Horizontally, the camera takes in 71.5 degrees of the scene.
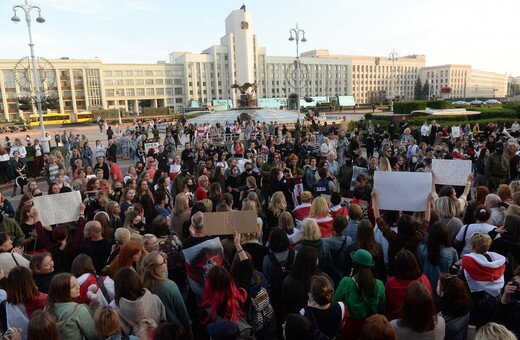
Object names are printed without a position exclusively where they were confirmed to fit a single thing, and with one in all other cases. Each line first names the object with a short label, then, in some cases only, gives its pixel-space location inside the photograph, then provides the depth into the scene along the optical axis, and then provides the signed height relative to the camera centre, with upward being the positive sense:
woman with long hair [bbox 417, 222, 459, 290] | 4.08 -1.69
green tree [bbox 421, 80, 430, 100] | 114.82 +3.79
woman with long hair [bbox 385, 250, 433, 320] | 3.48 -1.71
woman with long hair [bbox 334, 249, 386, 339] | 3.40 -1.79
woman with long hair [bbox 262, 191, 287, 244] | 5.89 -1.66
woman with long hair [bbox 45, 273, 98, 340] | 3.08 -1.68
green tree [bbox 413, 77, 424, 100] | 116.38 +3.83
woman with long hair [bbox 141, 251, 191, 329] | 3.57 -1.70
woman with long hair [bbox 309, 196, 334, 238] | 5.12 -1.55
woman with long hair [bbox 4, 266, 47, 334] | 3.30 -1.62
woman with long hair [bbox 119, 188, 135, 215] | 6.58 -1.57
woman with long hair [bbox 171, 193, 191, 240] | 6.00 -1.71
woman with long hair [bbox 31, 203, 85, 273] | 4.71 -1.72
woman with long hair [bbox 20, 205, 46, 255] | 5.02 -1.68
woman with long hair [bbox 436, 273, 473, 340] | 3.15 -1.76
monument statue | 49.46 +1.53
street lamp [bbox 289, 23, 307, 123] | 30.28 +6.04
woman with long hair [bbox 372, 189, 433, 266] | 4.34 -1.57
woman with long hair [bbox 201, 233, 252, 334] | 3.26 -1.70
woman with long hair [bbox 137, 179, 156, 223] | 6.51 -1.67
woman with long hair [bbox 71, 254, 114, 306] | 3.59 -1.65
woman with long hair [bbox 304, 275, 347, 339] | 3.07 -1.73
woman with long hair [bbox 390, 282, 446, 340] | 2.88 -1.71
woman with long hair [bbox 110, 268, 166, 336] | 3.20 -1.65
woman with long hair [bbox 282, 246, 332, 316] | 3.64 -1.72
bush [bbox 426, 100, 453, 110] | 31.88 -0.18
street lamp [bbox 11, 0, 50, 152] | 18.30 +4.85
